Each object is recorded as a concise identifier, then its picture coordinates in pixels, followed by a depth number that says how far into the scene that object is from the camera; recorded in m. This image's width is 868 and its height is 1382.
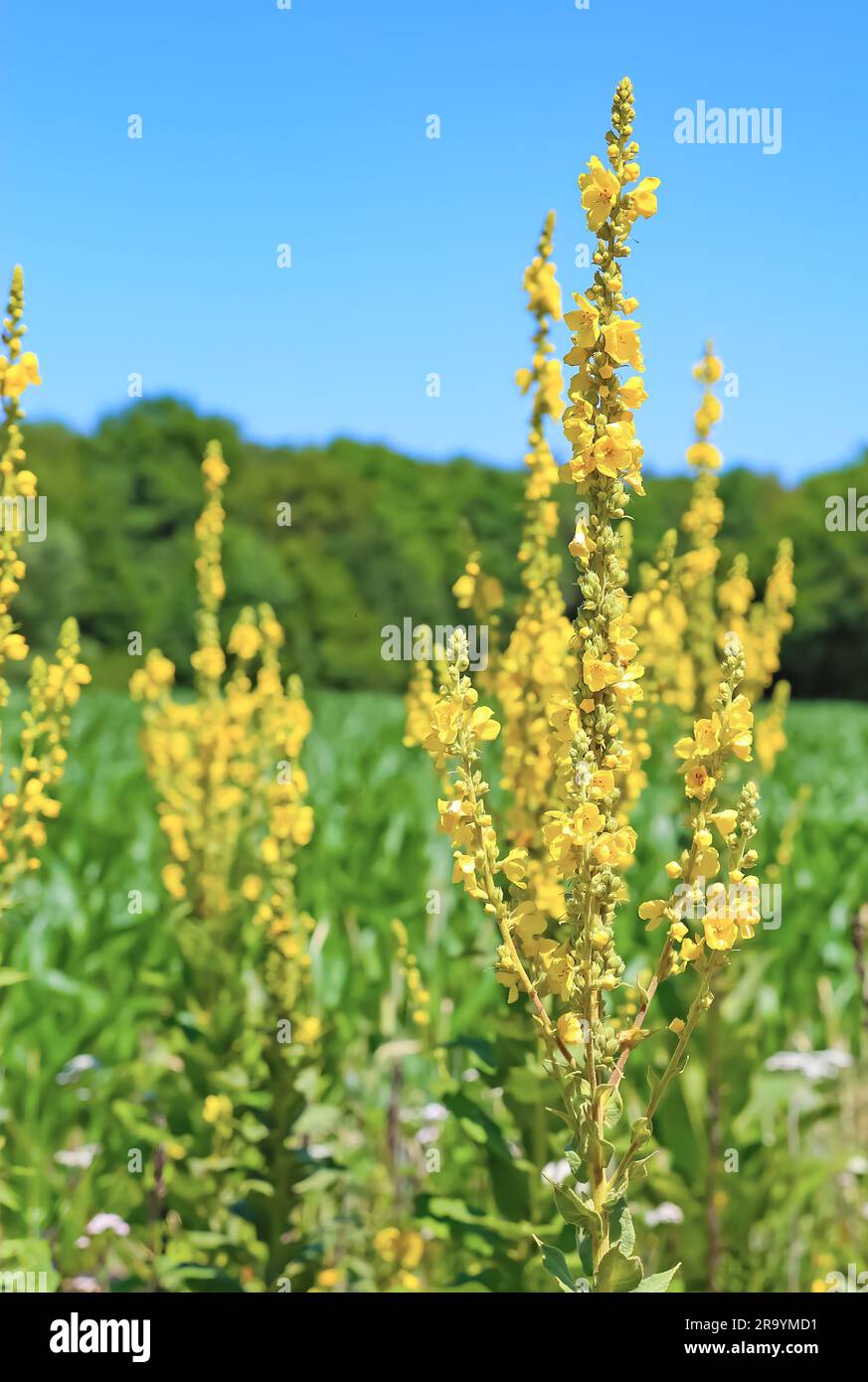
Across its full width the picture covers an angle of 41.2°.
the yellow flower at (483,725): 1.75
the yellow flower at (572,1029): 1.68
